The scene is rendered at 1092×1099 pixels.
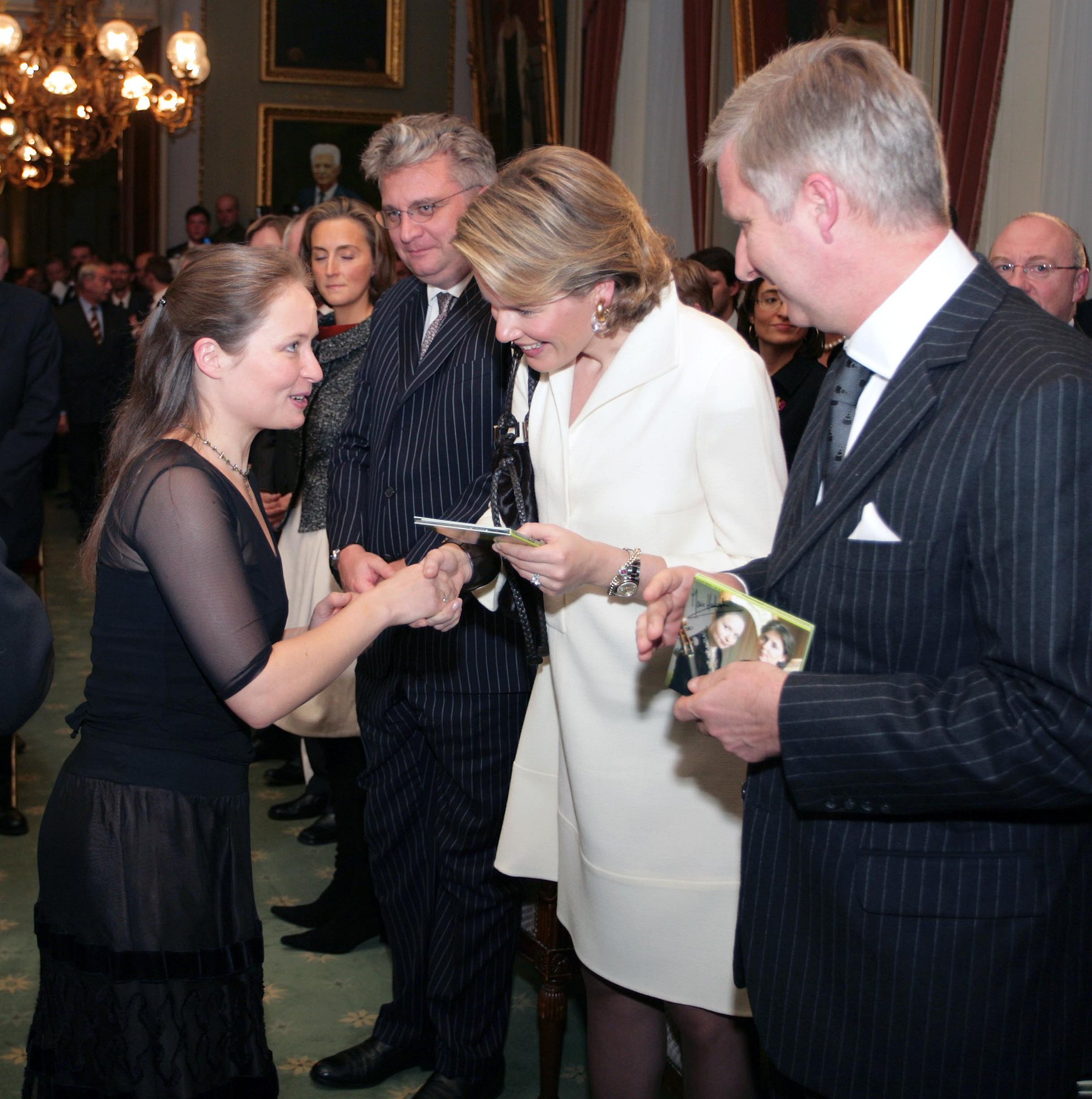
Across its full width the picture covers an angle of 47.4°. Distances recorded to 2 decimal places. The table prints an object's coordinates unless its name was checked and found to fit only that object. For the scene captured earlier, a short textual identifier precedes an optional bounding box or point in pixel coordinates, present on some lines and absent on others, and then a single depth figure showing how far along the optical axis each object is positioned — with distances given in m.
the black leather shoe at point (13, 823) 4.54
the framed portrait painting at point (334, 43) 13.51
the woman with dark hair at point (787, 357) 3.87
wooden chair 2.85
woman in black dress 2.00
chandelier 9.77
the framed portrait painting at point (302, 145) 13.63
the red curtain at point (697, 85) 7.91
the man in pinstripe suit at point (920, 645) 1.37
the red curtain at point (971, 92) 5.51
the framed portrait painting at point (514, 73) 10.42
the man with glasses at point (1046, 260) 4.04
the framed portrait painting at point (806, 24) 6.00
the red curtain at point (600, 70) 8.92
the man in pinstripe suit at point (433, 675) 2.77
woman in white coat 2.18
